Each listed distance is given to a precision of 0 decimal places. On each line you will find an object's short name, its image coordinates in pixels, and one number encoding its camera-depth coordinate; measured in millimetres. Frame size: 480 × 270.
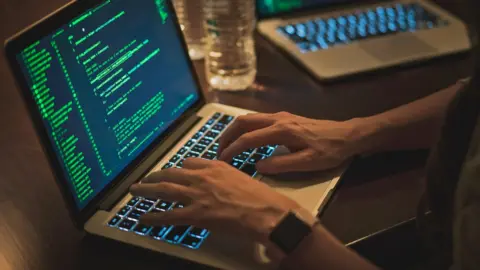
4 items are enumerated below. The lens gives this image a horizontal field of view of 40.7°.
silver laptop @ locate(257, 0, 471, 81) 1270
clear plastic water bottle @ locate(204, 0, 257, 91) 1279
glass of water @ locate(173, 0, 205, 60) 1322
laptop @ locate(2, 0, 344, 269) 803
